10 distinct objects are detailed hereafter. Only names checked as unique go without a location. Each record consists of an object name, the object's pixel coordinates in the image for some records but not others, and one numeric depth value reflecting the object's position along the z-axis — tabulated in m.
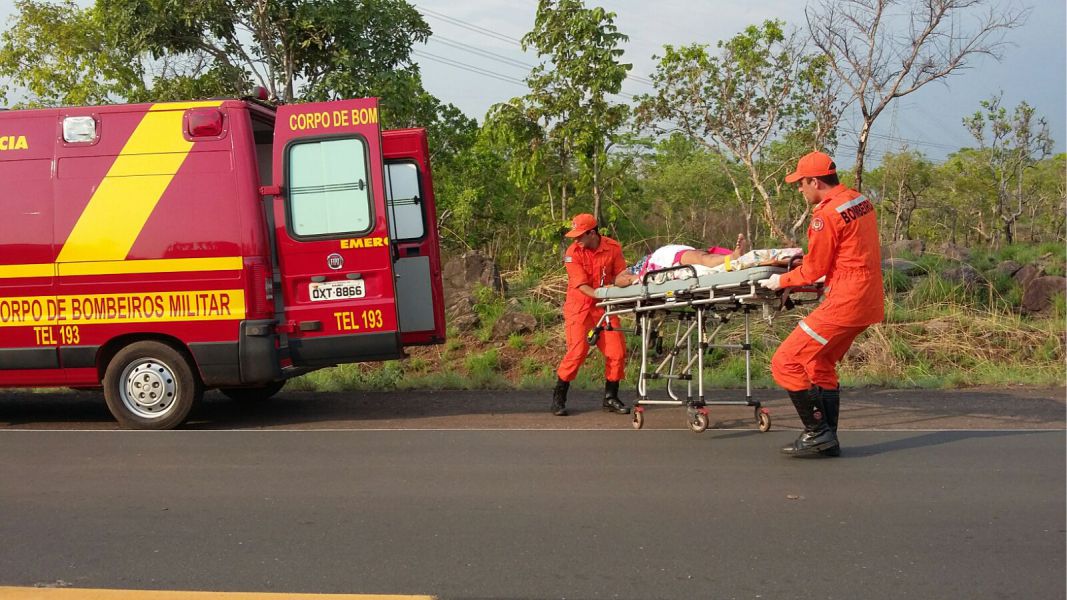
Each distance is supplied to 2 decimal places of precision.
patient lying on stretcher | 7.05
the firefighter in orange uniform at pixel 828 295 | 6.51
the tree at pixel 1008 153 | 23.25
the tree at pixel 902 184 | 23.33
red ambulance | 8.23
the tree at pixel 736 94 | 18.20
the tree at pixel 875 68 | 16.45
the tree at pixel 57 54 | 22.86
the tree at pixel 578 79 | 15.87
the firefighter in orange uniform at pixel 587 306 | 8.74
